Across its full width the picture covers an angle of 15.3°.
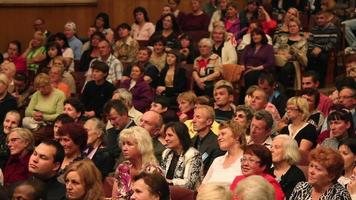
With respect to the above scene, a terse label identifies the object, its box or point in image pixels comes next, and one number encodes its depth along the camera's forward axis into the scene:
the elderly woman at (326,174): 7.26
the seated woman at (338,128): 9.57
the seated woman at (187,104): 11.51
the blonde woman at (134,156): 8.48
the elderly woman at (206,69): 13.78
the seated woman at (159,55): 14.45
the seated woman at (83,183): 7.23
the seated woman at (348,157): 8.37
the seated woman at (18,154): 9.22
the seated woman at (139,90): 13.11
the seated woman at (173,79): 13.80
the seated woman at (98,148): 9.49
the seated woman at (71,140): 9.07
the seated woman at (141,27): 16.54
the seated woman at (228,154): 8.80
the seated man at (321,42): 14.87
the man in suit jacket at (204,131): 9.79
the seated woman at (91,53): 15.27
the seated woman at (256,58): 13.95
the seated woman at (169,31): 15.52
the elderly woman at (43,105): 12.54
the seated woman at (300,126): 10.03
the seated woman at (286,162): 8.36
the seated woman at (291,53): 14.29
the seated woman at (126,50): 15.05
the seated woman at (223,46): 14.35
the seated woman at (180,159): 8.81
